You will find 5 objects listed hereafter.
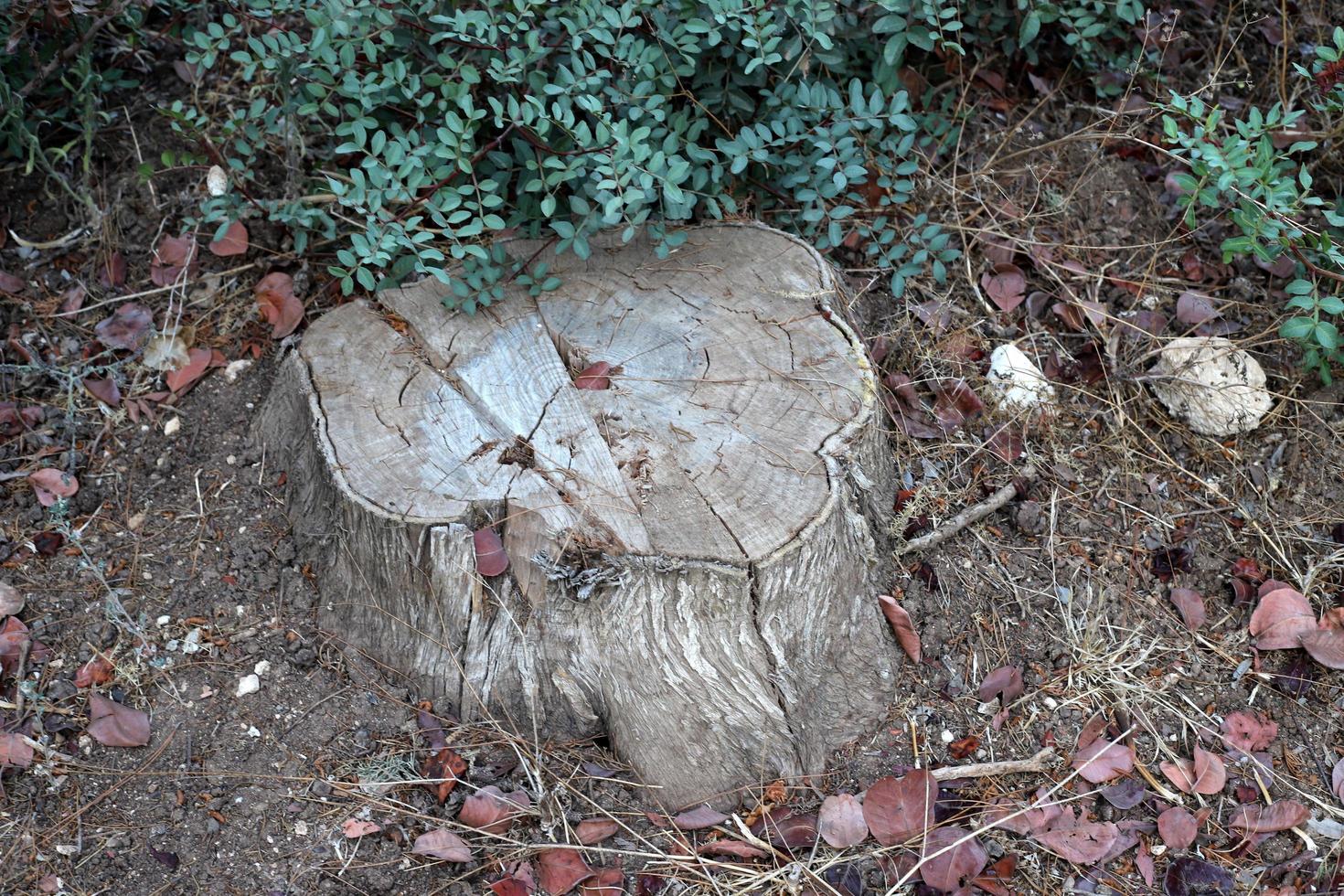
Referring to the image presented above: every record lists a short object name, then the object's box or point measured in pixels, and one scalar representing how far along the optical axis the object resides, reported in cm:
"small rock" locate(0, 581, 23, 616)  247
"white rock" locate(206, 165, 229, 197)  303
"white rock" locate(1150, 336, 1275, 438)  284
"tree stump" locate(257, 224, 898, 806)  212
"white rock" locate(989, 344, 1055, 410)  281
